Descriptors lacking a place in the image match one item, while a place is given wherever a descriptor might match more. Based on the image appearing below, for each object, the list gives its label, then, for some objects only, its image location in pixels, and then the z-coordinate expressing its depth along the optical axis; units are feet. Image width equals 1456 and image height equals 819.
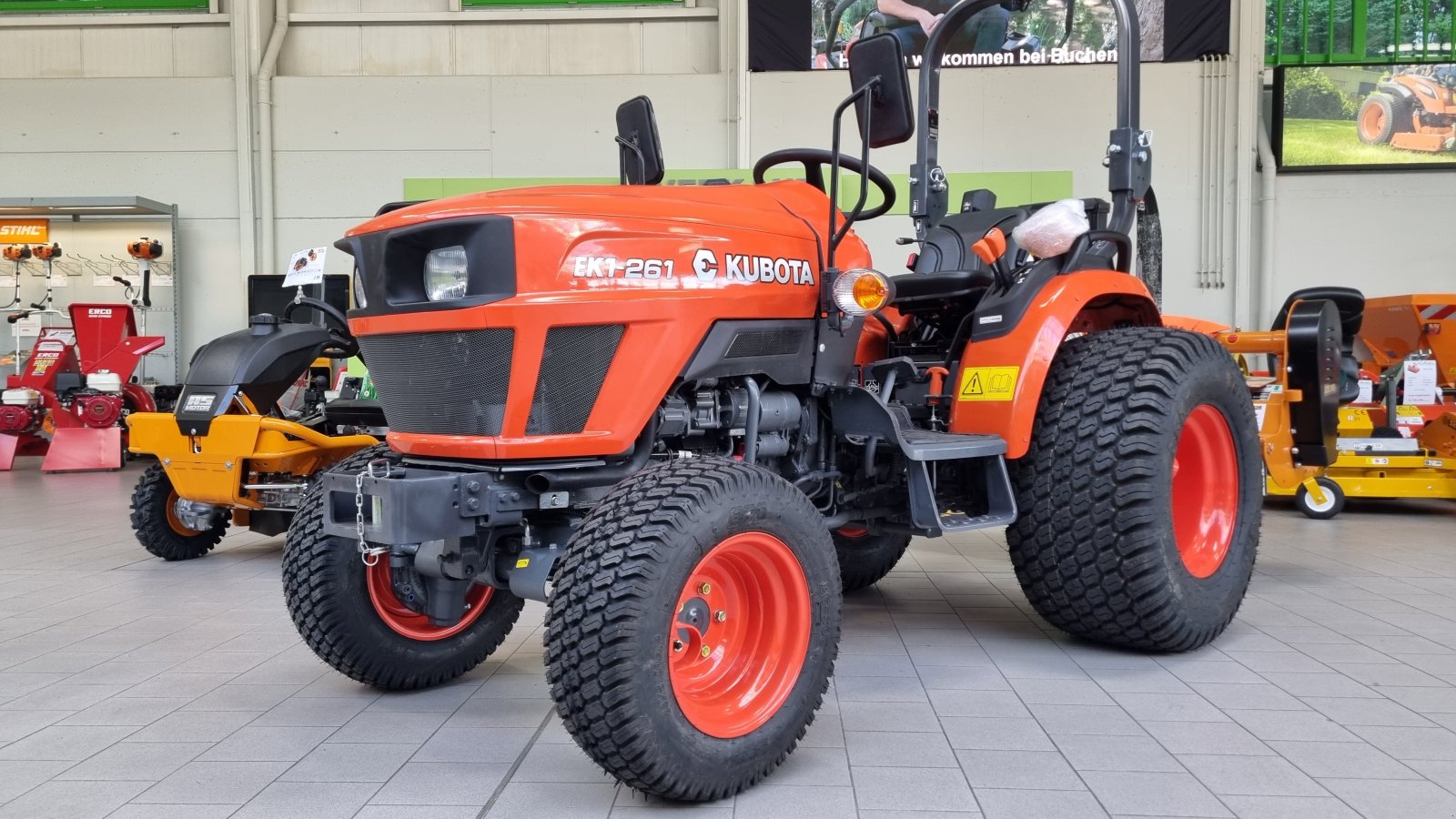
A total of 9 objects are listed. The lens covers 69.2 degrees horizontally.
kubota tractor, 7.09
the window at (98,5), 35.96
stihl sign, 36.78
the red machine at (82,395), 30.42
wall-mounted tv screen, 33.37
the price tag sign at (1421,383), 23.27
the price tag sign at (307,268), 15.38
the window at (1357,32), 32.91
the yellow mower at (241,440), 15.47
